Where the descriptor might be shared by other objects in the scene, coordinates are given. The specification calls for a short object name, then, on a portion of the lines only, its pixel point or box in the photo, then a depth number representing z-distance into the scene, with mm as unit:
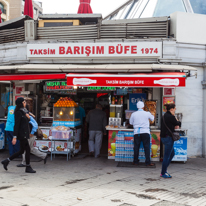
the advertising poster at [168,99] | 8984
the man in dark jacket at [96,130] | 9062
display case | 8922
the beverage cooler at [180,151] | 8109
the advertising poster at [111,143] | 8430
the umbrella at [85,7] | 11391
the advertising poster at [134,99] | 9523
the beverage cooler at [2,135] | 9656
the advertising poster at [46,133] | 8883
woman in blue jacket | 8369
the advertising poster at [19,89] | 9920
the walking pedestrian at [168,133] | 6270
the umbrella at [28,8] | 11373
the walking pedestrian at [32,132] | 7060
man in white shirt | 7664
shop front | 7766
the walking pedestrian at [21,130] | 6648
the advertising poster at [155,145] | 8289
